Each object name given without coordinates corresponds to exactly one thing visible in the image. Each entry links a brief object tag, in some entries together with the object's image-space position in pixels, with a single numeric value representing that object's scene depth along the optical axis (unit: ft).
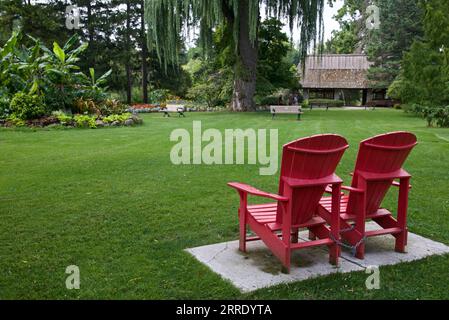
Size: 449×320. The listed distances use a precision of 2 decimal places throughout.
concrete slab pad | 11.07
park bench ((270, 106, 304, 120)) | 68.33
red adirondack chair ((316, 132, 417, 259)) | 11.71
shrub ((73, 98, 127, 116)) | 58.13
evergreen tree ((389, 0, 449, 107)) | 52.19
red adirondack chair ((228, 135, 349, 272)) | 10.52
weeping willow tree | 64.39
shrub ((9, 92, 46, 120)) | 51.96
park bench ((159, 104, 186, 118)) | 74.64
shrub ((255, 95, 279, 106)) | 92.15
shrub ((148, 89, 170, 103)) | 117.50
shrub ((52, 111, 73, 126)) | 50.85
